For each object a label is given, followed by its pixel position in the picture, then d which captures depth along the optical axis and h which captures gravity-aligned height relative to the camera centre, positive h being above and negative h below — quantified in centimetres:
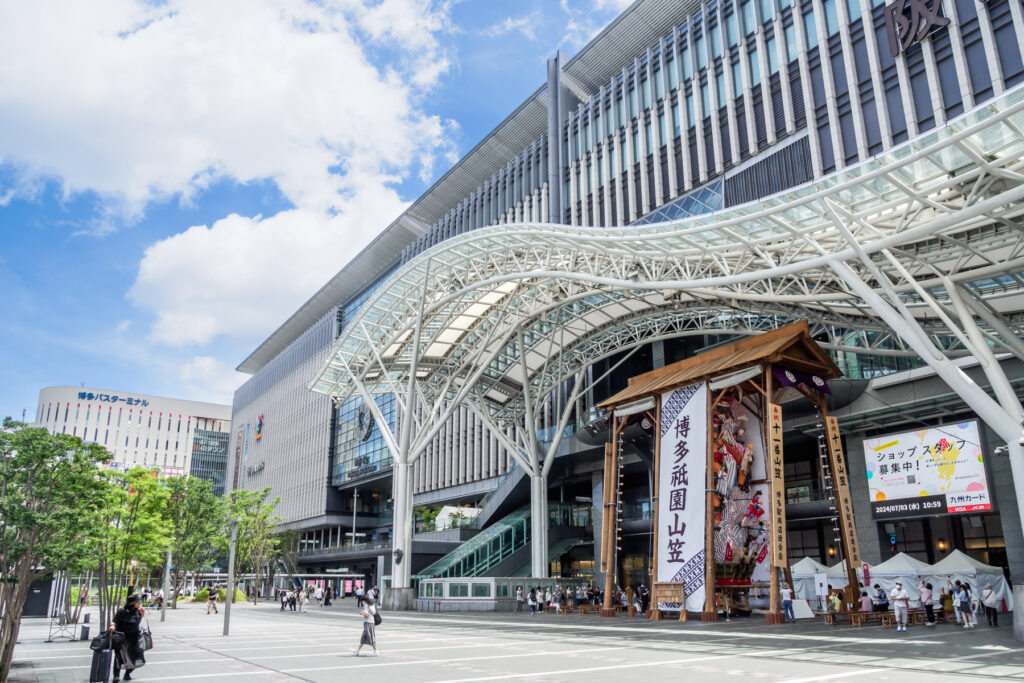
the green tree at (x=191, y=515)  4072 +197
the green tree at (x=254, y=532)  6034 +141
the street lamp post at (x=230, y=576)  2378 -88
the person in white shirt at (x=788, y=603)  2300 -173
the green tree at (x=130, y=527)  2295 +82
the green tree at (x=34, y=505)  1266 +80
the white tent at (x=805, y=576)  2994 -115
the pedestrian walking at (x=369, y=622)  1610 -160
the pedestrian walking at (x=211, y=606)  4119 -316
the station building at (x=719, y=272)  2091 +1053
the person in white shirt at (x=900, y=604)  1944 -148
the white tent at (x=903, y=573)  2580 -91
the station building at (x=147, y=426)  12388 +2131
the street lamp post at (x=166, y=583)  3448 -173
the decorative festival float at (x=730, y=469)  2414 +270
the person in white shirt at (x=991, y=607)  2221 -178
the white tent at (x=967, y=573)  2472 -87
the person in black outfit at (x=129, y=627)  1239 -130
